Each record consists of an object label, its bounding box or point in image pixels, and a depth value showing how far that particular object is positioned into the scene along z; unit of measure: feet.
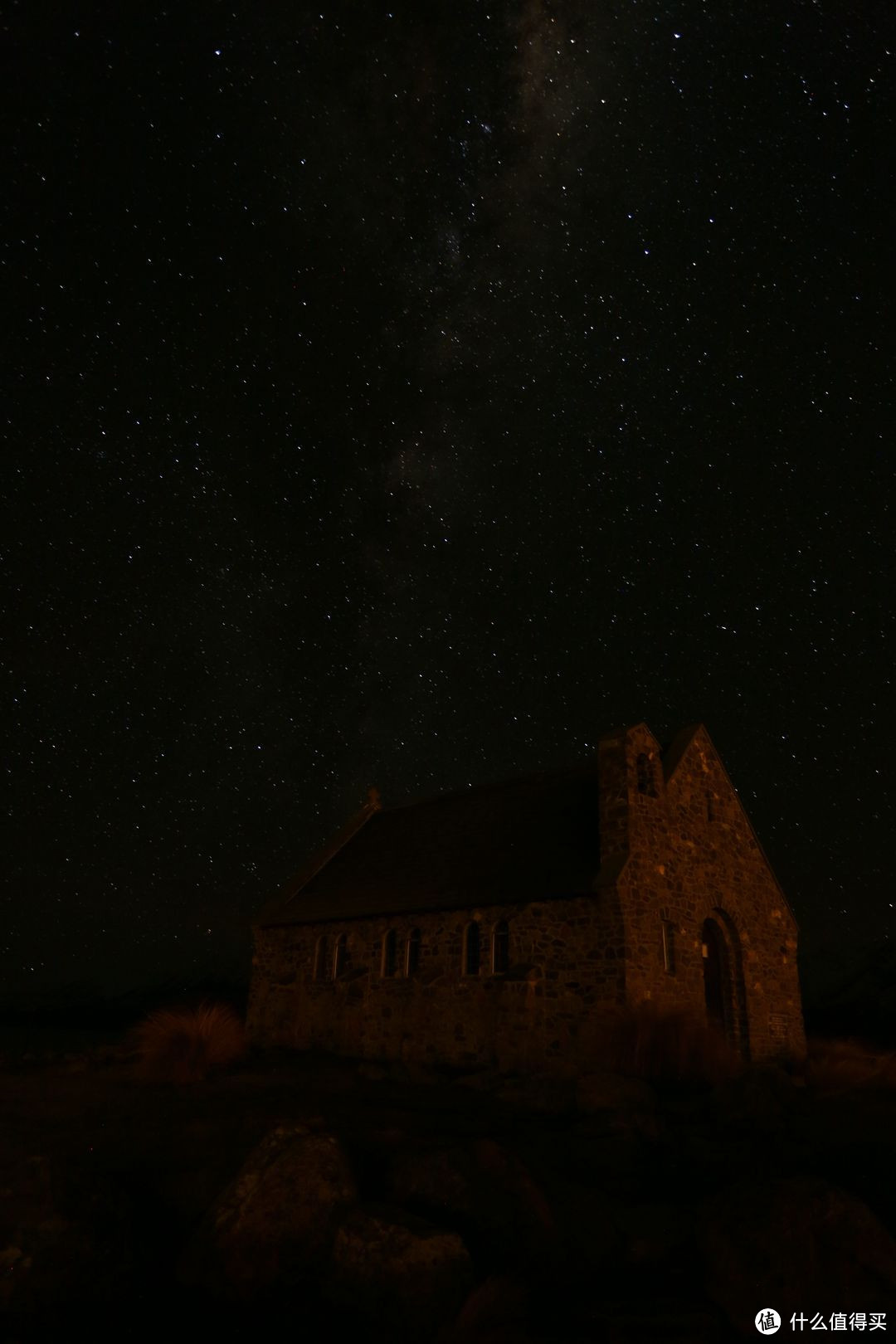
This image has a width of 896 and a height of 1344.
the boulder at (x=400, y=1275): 33.76
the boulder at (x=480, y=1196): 37.58
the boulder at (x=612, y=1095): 51.52
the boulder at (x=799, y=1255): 33.37
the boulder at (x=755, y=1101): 51.83
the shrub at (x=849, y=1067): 67.26
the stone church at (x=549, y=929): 69.46
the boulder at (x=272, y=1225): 36.60
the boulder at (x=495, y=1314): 32.22
